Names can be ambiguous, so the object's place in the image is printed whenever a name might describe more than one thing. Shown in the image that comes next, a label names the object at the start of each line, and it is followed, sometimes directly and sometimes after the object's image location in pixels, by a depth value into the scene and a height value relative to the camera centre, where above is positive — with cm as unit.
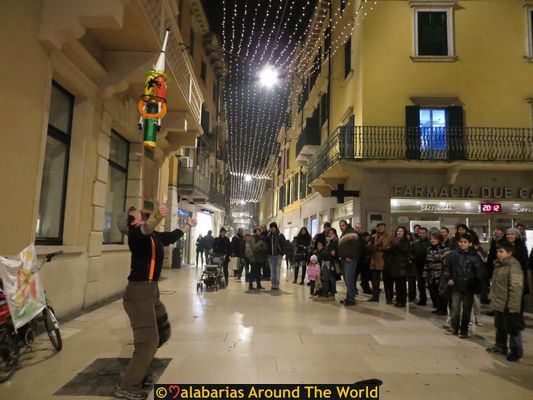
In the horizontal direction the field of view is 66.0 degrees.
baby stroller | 1135 -106
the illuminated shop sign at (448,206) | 1521 +150
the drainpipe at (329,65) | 1959 +846
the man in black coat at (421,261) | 923 -34
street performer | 382 -56
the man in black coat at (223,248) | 1243 -25
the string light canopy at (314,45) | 1542 +1066
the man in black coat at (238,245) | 1274 -14
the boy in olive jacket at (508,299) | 507 -63
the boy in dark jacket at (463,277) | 604 -45
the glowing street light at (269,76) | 1396 +573
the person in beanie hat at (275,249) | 1124 -20
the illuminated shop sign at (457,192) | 1499 +201
